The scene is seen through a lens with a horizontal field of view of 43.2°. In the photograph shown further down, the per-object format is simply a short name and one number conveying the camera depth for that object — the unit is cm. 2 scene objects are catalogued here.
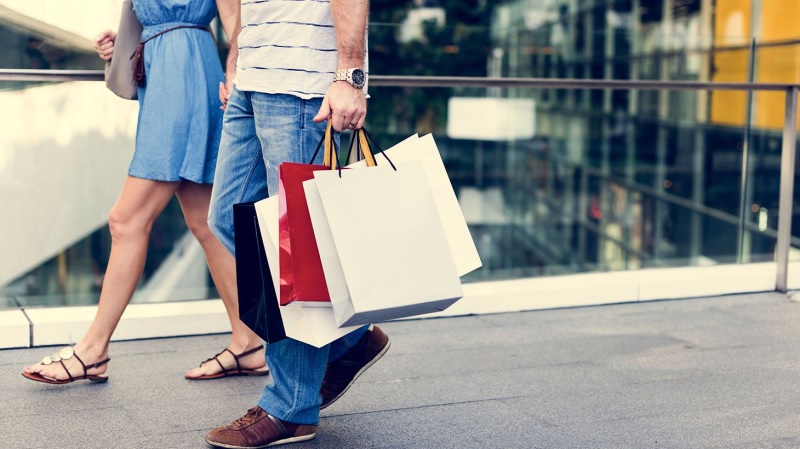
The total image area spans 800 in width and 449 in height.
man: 253
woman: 331
